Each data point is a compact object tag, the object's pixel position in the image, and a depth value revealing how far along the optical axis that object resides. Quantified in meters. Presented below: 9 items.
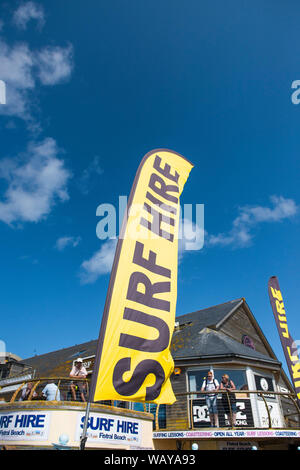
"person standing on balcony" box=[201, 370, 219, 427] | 10.90
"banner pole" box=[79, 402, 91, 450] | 3.89
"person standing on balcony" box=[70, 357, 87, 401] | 9.21
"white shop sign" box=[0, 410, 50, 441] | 7.77
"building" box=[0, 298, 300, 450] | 10.72
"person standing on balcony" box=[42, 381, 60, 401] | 8.83
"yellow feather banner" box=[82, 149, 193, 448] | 4.66
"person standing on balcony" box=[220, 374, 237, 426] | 10.77
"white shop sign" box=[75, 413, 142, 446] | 8.21
